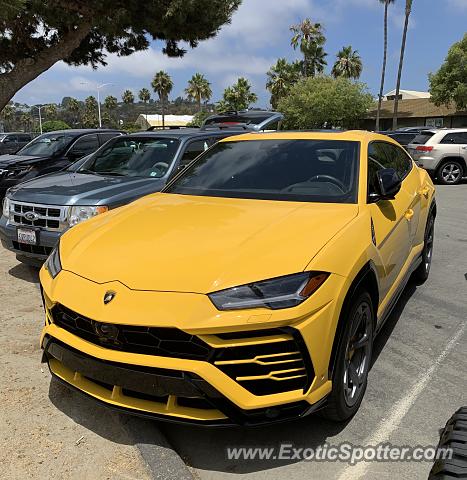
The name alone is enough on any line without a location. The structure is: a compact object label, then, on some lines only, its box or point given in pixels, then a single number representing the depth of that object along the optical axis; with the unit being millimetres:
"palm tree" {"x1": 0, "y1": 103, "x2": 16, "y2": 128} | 100300
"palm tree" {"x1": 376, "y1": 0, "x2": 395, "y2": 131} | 39375
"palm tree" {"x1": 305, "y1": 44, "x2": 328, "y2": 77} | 50875
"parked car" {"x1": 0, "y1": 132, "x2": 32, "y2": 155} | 21750
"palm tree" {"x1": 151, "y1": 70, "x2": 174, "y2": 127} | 75562
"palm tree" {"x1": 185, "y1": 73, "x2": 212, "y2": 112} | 78250
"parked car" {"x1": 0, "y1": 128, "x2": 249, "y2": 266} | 5141
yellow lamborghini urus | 2305
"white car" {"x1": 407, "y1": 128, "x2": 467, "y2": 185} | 14906
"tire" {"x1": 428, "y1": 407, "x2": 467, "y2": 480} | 1874
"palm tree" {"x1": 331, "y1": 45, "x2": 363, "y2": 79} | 54875
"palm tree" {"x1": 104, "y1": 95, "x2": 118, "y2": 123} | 112875
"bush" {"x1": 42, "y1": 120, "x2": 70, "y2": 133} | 85119
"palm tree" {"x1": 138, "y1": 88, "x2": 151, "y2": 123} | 107269
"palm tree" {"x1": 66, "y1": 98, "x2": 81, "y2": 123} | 118750
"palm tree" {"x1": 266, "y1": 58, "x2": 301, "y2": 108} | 55094
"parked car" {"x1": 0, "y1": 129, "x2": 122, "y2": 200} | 9094
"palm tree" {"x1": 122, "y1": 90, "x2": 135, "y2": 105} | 114625
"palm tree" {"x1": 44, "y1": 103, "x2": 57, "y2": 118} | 119438
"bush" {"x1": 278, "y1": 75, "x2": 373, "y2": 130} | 41812
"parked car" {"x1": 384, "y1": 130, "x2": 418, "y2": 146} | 17686
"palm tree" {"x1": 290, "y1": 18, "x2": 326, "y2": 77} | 49219
